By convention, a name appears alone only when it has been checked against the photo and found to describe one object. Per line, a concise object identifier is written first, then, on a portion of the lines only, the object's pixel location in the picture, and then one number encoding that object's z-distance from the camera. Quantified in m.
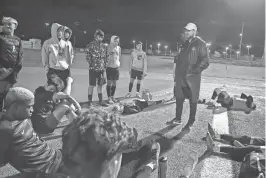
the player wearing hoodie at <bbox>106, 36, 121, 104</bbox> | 7.23
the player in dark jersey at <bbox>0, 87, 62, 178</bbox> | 2.08
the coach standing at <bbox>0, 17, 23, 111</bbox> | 4.90
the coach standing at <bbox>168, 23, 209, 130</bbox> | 5.06
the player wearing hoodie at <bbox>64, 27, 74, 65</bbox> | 5.75
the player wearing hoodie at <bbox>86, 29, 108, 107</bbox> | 6.53
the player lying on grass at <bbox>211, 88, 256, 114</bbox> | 7.20
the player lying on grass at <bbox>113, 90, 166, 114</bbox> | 6.28
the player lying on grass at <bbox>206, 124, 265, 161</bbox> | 3.70
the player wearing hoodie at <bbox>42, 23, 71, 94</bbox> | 5.52
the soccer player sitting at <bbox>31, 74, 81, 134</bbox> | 4.15
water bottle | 2.19
